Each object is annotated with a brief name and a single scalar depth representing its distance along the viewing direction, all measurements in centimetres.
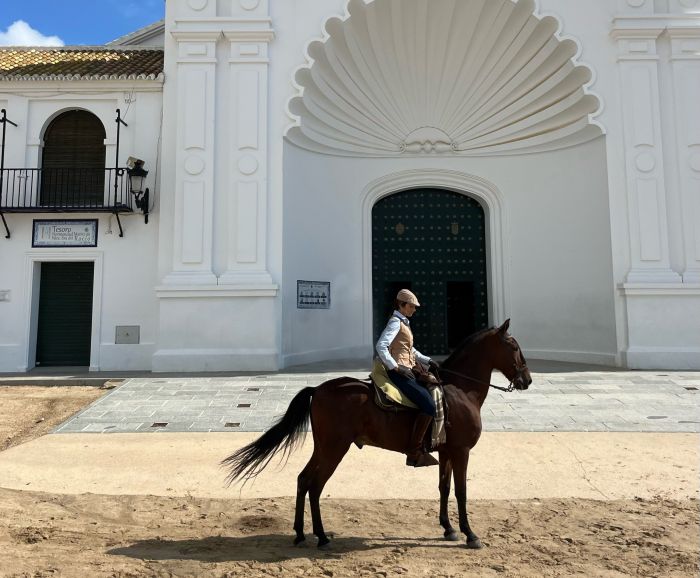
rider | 355
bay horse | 355
